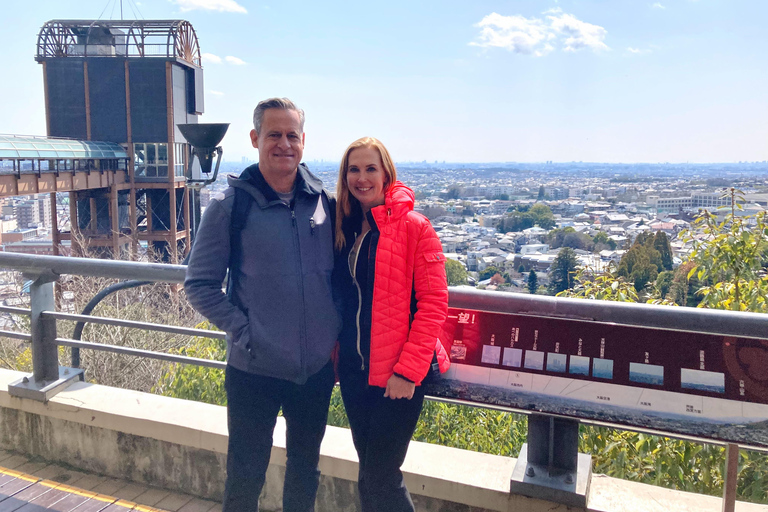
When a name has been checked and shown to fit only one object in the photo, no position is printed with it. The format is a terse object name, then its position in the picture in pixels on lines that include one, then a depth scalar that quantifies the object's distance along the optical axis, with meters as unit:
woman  2.41
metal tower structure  46.81
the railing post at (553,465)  2.75
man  2.50
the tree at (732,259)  4.77
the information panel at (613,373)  2.44
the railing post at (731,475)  2.35
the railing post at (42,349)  3.96
